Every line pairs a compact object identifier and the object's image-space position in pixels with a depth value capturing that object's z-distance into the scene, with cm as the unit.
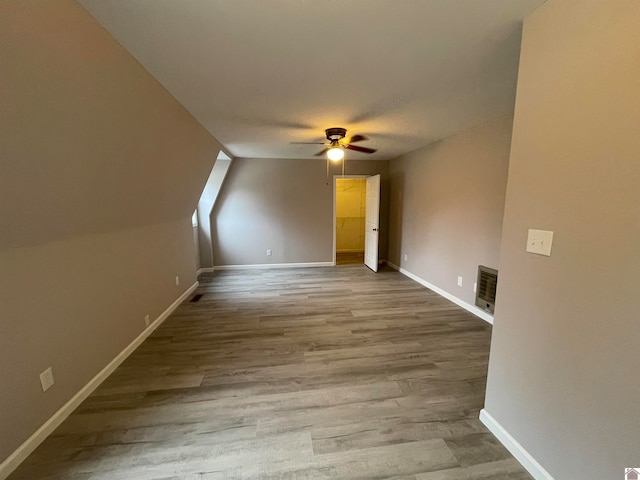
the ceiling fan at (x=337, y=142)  293
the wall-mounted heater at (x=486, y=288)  292
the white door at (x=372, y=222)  501
